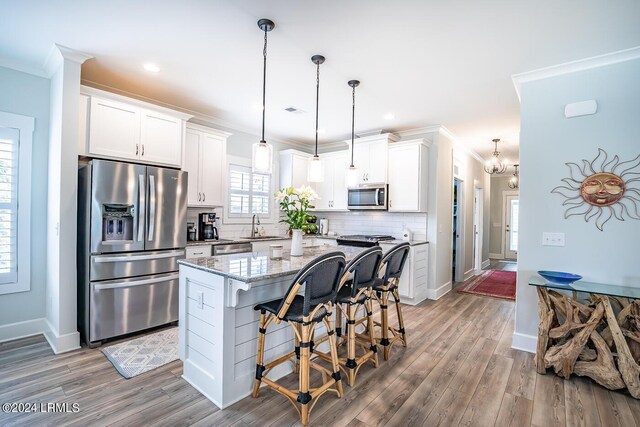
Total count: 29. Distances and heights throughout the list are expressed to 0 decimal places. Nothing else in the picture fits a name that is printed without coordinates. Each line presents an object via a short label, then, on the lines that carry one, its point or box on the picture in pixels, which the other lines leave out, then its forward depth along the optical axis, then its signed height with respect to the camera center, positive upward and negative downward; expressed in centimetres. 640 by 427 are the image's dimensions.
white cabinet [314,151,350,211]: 555 +59
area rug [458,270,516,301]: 536 -131
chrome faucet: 520 -22
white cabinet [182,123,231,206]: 422 +68
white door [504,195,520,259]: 925 -25
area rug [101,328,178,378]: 264 -133
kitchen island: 208 -80
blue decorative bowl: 269 -51
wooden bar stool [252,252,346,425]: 193 -67
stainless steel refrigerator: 301 -38
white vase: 283 -28
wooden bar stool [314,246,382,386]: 239 -66
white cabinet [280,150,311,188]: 561 +83
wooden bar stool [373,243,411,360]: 280 -63
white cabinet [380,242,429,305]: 450 -90
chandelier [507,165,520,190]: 736 +89
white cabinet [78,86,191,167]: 314 +89
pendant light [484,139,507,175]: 560 +98
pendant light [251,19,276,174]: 244 +46
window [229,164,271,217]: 506 +35
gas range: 472 -39
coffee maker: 445 -22
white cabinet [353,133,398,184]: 495 +95
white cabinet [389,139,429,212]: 476 +63
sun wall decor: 265 +27
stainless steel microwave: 496 +30
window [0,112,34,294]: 304 +7
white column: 290 +10
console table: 238 -94
